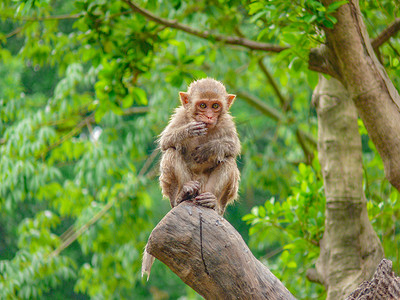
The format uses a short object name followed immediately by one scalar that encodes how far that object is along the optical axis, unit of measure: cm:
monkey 874
